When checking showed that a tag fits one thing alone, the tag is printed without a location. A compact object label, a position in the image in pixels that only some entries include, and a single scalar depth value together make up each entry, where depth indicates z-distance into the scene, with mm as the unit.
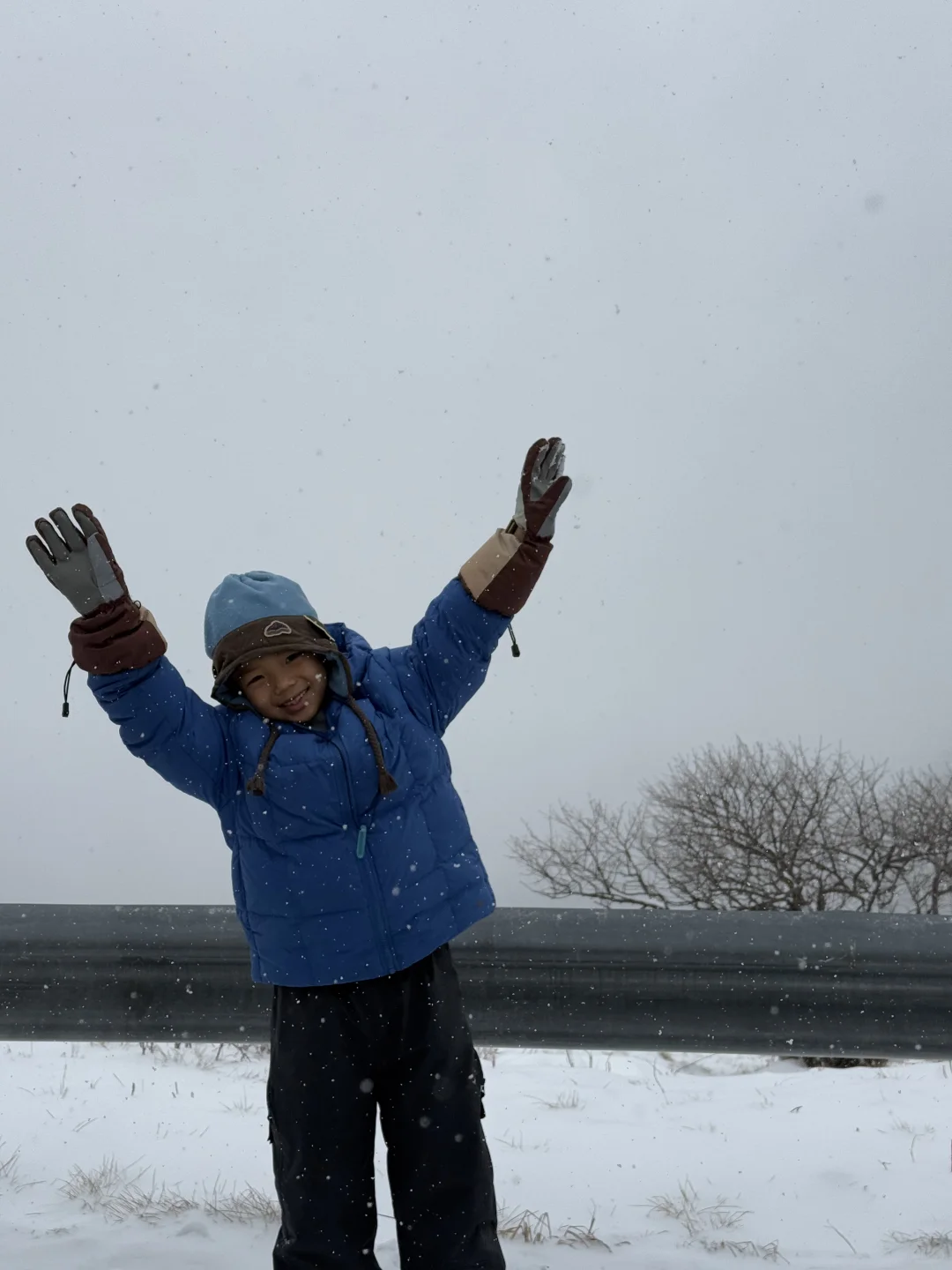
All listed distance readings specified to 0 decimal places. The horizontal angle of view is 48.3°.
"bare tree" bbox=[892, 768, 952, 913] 22562
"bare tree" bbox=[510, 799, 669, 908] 25156
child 2170
